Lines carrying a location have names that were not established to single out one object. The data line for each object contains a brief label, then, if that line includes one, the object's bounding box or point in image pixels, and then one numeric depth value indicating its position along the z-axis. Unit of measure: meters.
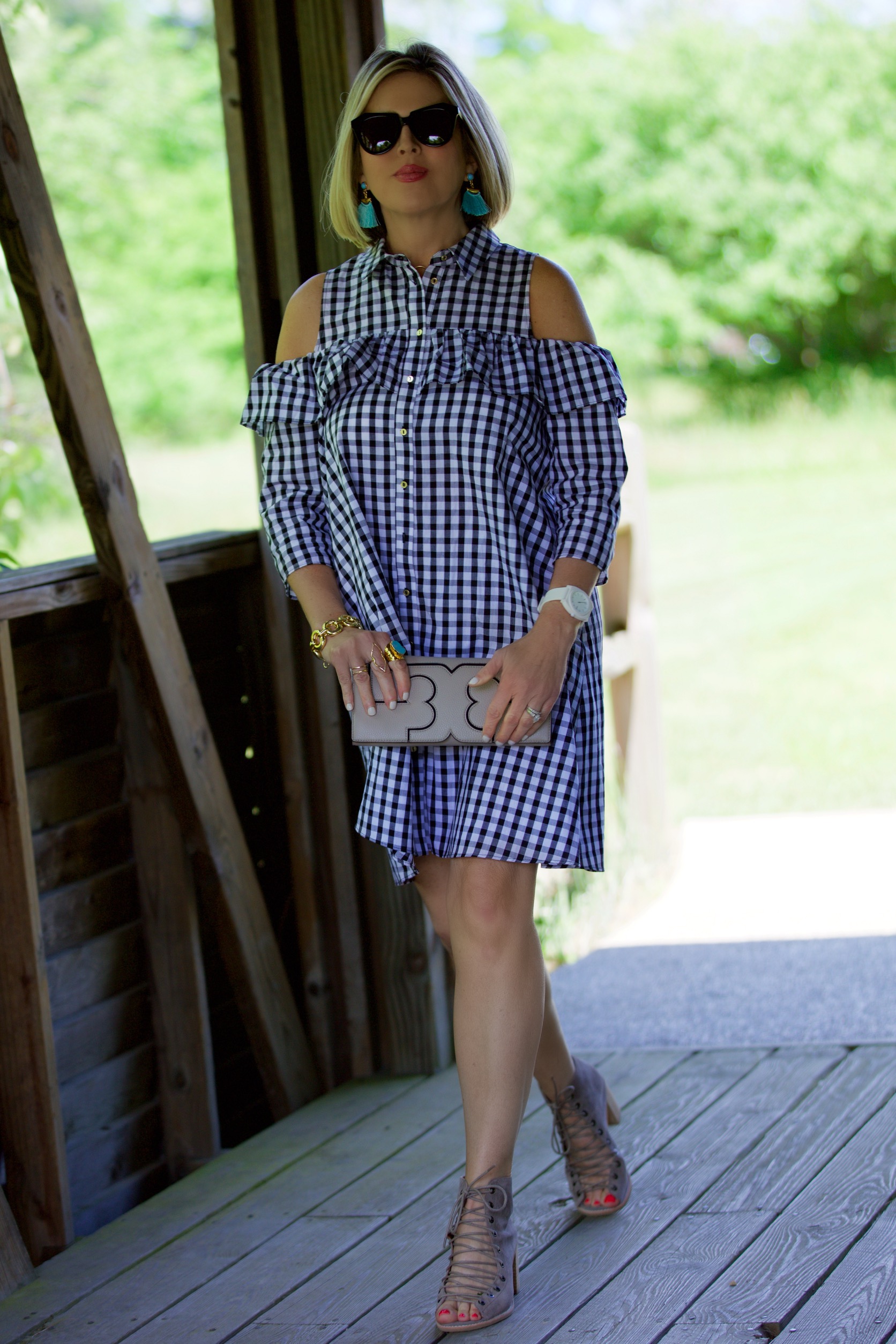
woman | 4.00
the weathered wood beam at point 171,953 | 5.57
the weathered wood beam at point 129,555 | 4.68
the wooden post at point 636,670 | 8.70
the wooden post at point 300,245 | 5.61
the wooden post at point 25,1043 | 4.75
